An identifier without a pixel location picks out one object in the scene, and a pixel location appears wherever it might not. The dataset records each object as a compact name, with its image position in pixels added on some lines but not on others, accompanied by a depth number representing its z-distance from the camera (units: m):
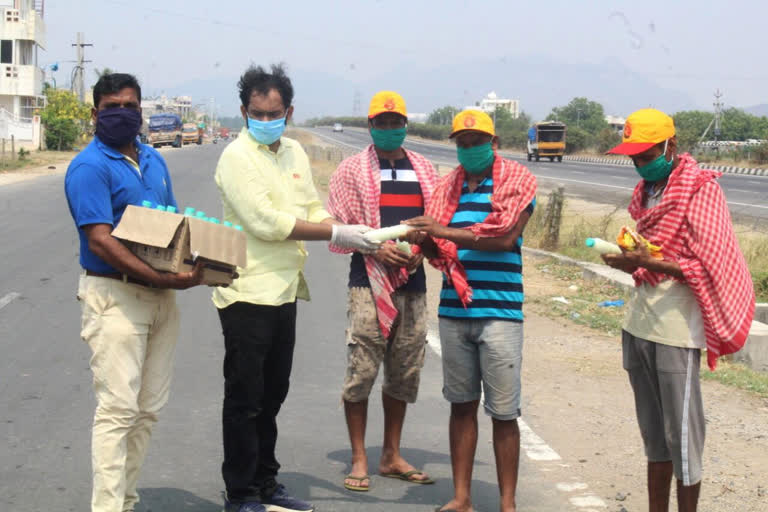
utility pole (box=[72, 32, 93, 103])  69.62
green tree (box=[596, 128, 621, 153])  68.50
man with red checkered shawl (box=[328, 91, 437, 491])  4.85
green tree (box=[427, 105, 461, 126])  161.68
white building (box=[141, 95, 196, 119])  143.25
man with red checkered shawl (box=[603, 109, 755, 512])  3.84
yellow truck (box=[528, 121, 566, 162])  57.19
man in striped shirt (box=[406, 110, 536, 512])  4.33
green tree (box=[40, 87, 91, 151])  52.90
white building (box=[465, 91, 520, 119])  172.35
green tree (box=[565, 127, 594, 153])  76.38
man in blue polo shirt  3.76
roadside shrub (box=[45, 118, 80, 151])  52.78
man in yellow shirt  4.30
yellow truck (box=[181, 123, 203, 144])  85.44
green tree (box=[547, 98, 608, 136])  116.01
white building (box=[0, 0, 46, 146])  66.31
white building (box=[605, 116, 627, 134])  160.29
